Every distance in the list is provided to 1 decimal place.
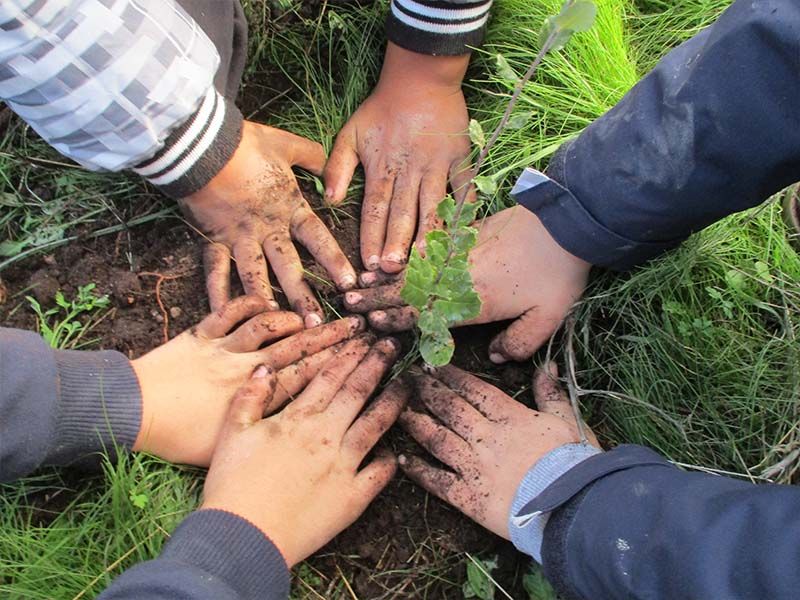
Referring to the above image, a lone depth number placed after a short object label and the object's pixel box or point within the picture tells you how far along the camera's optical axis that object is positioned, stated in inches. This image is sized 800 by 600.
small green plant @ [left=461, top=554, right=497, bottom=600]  17.9
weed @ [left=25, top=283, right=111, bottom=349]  19.4
